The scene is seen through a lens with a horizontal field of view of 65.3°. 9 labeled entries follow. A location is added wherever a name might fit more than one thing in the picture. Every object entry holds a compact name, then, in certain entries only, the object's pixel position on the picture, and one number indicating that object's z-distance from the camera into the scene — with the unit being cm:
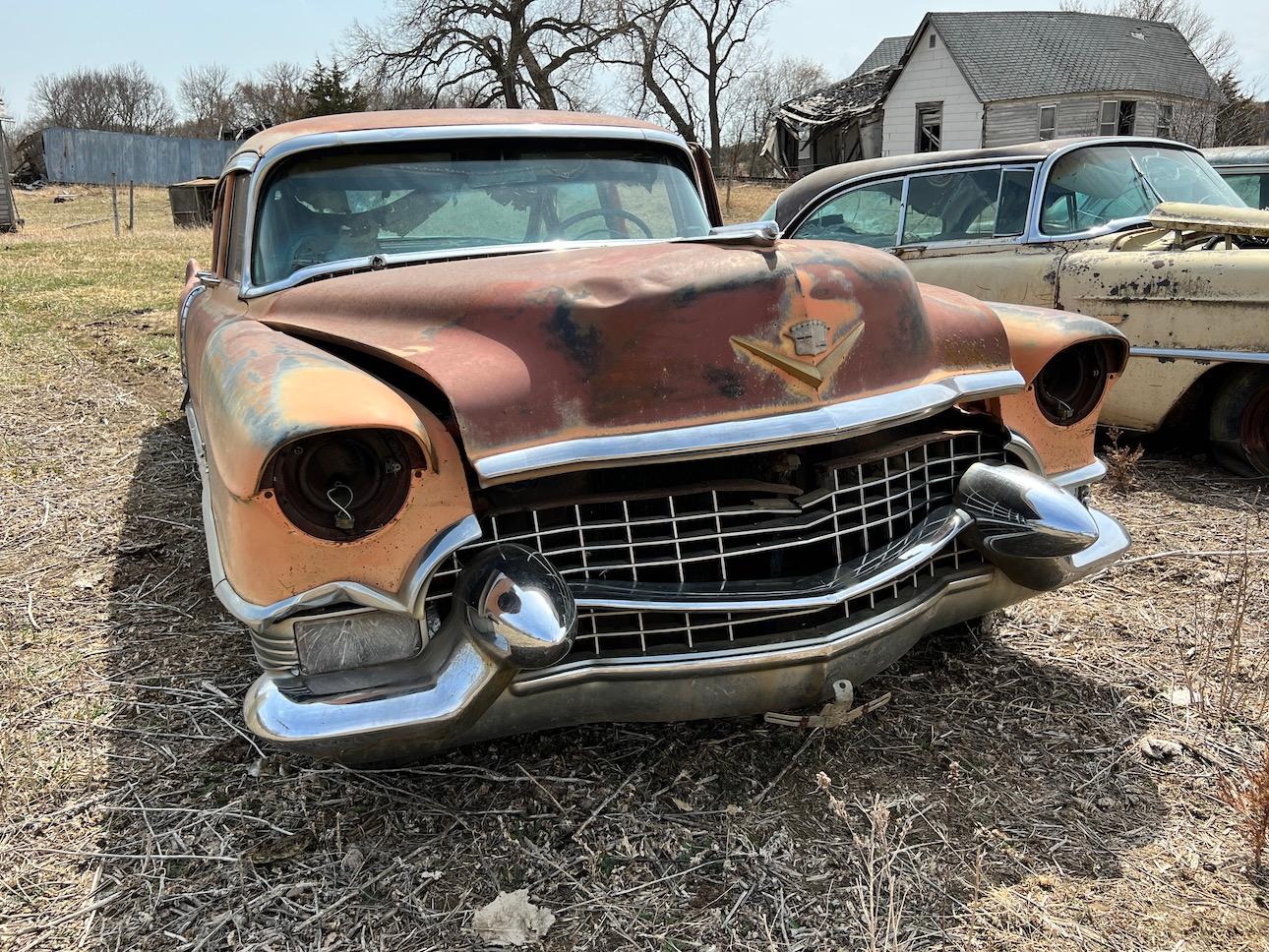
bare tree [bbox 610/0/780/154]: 3062
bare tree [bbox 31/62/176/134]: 5494
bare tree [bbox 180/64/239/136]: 4959
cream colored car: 433
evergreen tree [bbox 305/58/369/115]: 2759
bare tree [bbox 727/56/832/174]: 3912
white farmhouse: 2452
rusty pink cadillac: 187
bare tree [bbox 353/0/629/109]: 2927
